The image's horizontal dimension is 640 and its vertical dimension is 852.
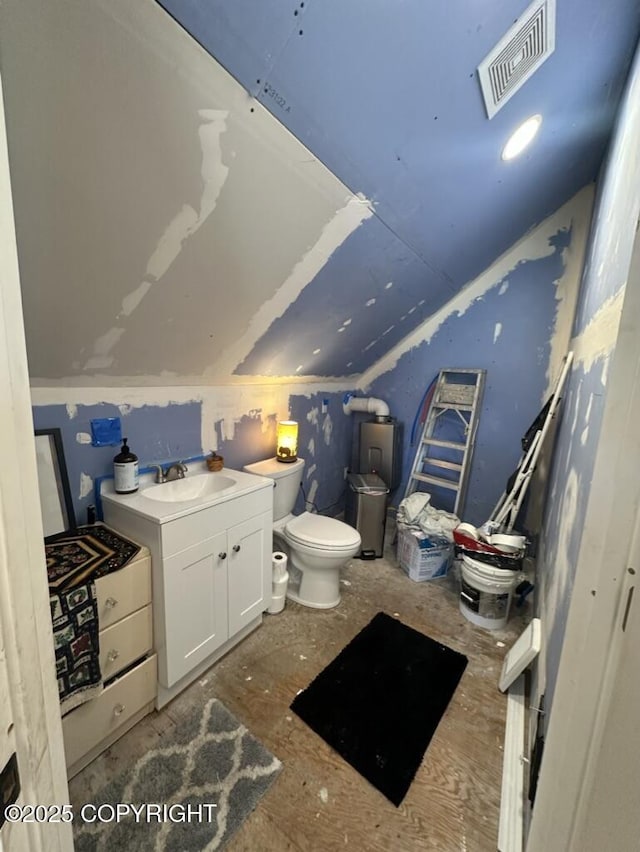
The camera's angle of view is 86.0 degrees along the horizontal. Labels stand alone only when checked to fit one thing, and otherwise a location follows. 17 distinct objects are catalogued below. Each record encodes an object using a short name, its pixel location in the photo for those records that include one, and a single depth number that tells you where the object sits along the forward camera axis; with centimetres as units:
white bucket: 180
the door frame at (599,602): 40
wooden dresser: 114
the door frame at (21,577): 38
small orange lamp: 227
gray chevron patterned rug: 102
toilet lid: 186
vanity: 130
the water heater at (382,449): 279
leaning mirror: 128
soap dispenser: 143
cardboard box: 226
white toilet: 186
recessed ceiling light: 129
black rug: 123
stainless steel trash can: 253
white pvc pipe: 291
